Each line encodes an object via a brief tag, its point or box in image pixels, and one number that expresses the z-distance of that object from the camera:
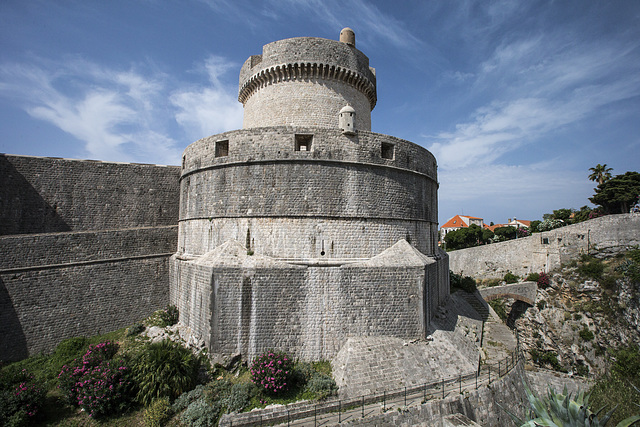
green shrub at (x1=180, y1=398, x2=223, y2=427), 8.80
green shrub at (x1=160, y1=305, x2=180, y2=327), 13.40
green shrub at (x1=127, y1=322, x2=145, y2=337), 13.34
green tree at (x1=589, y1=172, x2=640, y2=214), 30.30
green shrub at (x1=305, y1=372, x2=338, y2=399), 9.69
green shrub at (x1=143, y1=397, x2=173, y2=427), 8.89
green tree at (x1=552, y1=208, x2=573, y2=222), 41.16
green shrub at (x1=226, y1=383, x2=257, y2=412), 9.32
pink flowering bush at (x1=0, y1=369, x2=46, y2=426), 8.65
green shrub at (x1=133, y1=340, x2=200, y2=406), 9.66
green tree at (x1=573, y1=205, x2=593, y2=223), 34.38
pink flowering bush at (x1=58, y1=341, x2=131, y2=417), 9.30
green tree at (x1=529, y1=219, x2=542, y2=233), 43.43
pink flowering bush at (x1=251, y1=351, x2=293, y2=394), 9.66
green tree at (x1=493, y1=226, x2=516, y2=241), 48.03
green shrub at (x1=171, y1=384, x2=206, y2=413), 9.38
